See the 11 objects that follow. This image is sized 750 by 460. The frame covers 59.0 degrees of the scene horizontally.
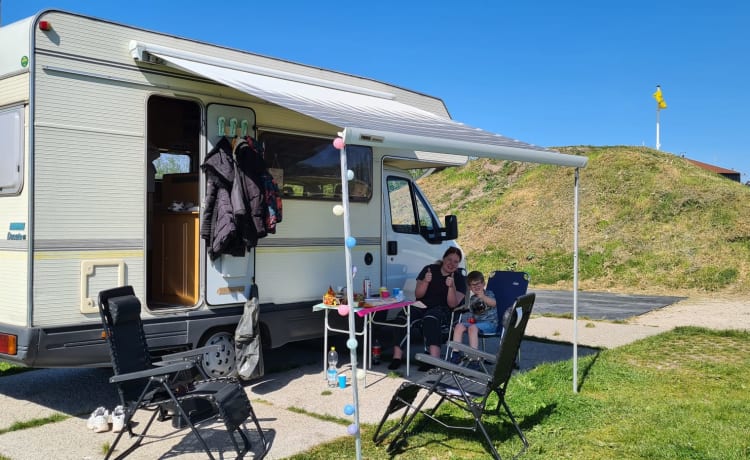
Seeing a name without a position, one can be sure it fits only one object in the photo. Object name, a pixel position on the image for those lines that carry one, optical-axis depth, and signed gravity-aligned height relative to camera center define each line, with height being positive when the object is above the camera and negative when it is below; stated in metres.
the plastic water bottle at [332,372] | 6.10 -1.22
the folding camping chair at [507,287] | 6.84 -0.50
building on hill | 51.94 +5.24
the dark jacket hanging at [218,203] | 5.57 +0.32
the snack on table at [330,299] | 6.09 -0.55
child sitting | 6.51 -0.68
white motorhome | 4.78 +0.55
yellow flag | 25.10 +5.27
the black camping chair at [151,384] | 4.04 -0.93
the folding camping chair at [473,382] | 4.23 -0.95
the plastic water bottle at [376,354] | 6.98 -1.20
